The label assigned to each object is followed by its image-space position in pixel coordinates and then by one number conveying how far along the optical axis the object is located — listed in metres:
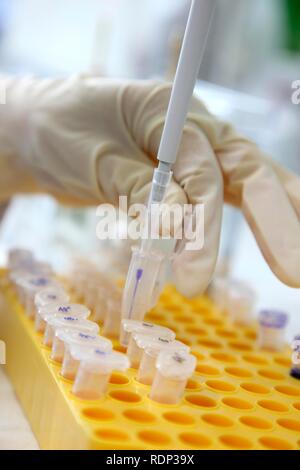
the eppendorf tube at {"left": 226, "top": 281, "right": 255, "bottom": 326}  0.47
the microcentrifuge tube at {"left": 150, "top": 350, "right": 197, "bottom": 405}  0.35
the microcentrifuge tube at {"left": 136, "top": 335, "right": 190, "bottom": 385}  0.37
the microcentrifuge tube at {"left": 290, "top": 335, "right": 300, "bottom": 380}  0.41
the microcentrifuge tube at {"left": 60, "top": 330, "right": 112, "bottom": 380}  0.35
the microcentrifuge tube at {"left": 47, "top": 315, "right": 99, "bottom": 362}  0.37
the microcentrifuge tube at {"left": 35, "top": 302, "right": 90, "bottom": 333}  0.38
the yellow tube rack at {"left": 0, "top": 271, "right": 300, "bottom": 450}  0.33
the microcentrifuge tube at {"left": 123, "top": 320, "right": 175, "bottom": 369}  0.38
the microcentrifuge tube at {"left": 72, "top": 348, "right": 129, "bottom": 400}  0.34
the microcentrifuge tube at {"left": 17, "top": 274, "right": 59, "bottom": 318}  0.42
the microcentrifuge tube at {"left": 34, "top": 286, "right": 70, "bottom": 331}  0.39
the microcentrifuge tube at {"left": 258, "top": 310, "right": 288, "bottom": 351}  0.44
